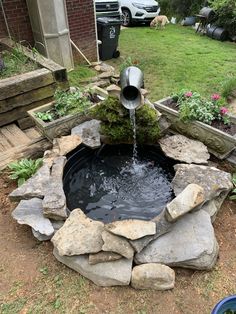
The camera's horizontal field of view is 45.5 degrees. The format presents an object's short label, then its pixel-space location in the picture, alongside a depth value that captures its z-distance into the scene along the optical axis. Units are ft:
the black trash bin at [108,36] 23.31
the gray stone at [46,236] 8.98
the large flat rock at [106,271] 7.92
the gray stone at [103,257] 7.94
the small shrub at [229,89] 16.98
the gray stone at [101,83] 18.80
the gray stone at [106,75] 19.67
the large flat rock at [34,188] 9.69
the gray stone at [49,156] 10.93
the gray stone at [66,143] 11.57
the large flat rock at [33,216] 8.82
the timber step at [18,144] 12.09
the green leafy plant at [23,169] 11.00
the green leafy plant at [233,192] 10.28
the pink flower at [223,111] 12.13
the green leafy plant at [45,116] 12.66
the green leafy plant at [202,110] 12.00
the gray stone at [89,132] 12.07
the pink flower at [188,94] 13.03
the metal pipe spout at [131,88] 10.71
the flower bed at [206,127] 11.38
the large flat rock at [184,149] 11.31
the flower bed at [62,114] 12.43
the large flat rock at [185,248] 8.20
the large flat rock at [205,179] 9.50
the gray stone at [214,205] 9.41
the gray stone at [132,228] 7.90
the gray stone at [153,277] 7.85
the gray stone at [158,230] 8.04
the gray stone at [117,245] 7.84
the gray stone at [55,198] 8.84
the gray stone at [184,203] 8.14
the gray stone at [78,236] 8.02
